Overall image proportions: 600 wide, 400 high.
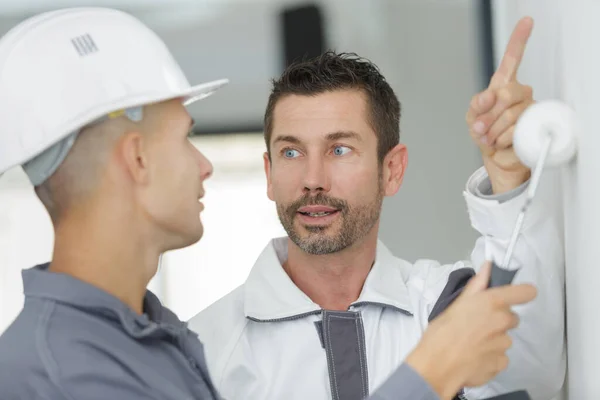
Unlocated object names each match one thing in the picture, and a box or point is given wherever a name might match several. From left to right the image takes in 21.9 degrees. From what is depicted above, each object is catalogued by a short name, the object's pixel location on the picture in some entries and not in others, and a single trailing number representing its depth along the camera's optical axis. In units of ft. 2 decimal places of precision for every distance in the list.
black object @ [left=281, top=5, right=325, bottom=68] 10.15
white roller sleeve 5.06
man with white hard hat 4.80
